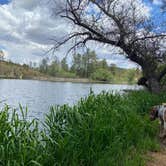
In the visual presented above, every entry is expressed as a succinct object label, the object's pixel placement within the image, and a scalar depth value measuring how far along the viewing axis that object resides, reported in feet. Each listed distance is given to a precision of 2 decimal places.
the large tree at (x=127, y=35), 28.04
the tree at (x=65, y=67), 245.86
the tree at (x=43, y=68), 248.21
